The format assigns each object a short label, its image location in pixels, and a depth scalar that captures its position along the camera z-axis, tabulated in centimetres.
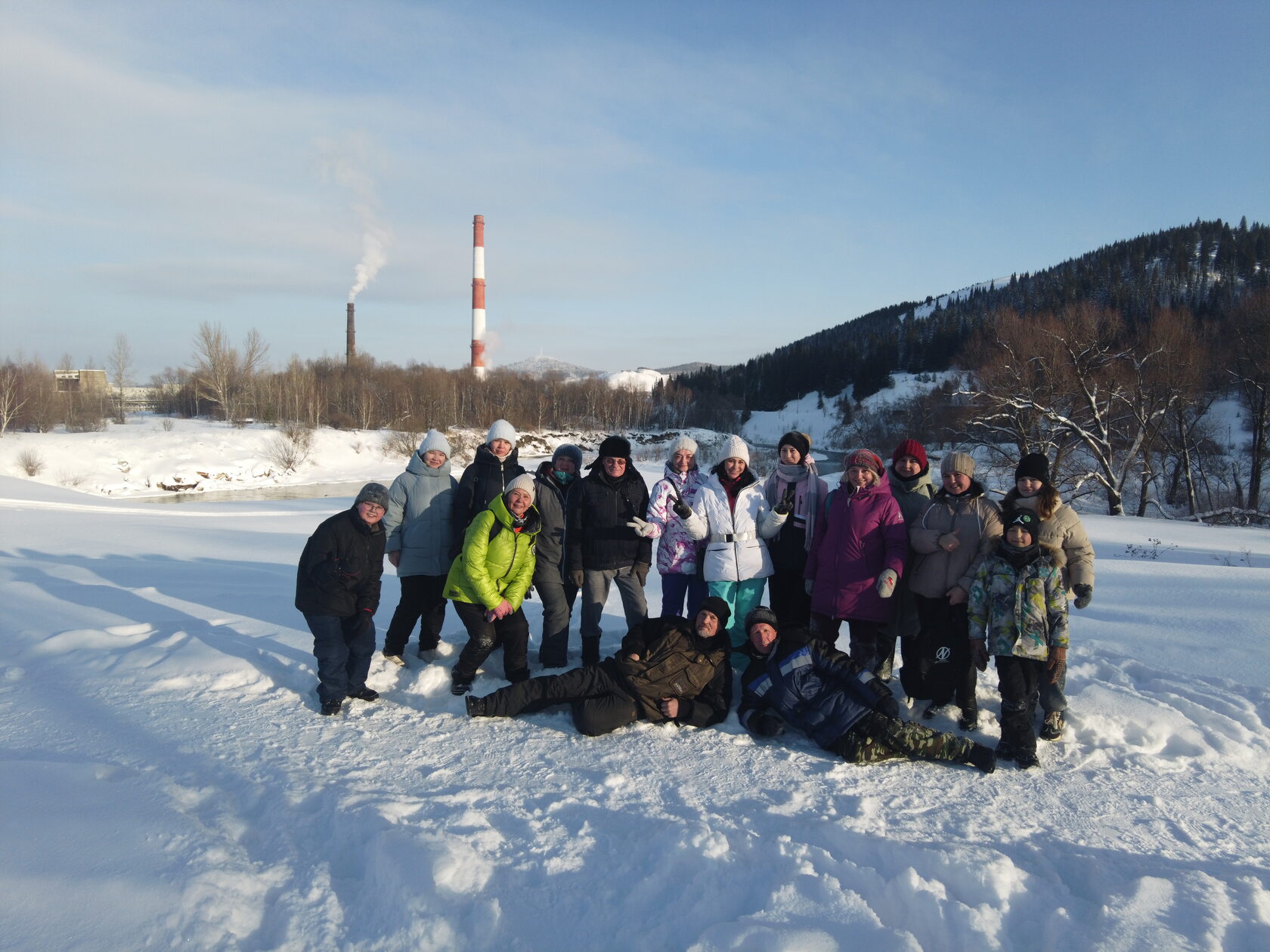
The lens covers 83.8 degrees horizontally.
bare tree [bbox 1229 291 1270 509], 2381
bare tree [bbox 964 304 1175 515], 2188
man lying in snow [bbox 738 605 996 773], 405
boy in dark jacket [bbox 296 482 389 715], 450
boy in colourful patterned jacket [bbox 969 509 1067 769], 406
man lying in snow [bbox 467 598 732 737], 451
